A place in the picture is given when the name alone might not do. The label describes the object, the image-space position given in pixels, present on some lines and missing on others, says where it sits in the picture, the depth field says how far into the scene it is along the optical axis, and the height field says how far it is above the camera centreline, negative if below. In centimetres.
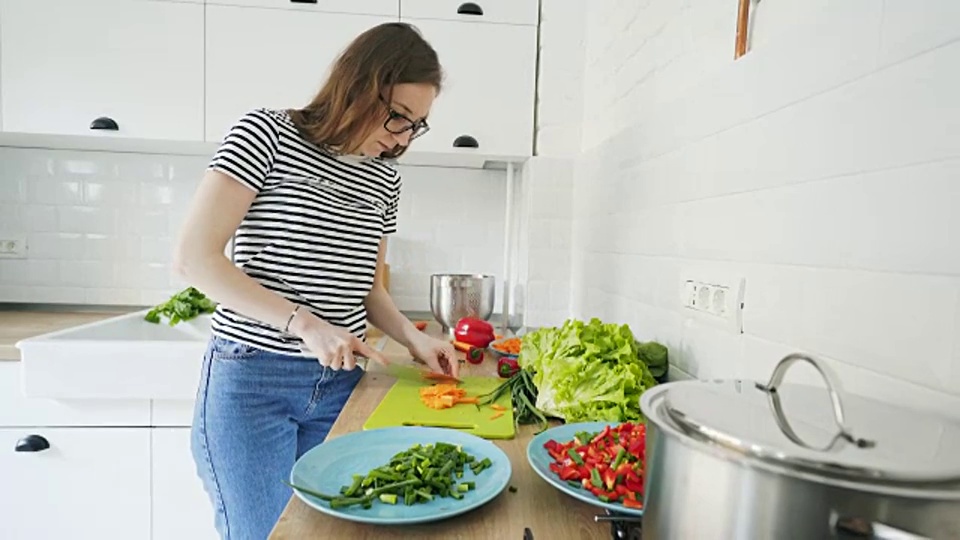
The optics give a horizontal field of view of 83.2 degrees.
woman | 89 -7
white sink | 137 -38
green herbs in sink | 177 -29
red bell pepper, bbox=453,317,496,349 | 151 -28
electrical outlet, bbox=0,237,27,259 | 193 -12
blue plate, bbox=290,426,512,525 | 57 -30
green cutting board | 87 -31
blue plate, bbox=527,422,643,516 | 59 -29
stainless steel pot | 30 -13
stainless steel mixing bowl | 175 -21
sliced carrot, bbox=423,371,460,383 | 114 -31
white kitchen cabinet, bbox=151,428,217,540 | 146 -75
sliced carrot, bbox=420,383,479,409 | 97 -31
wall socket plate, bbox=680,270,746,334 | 85 -9
